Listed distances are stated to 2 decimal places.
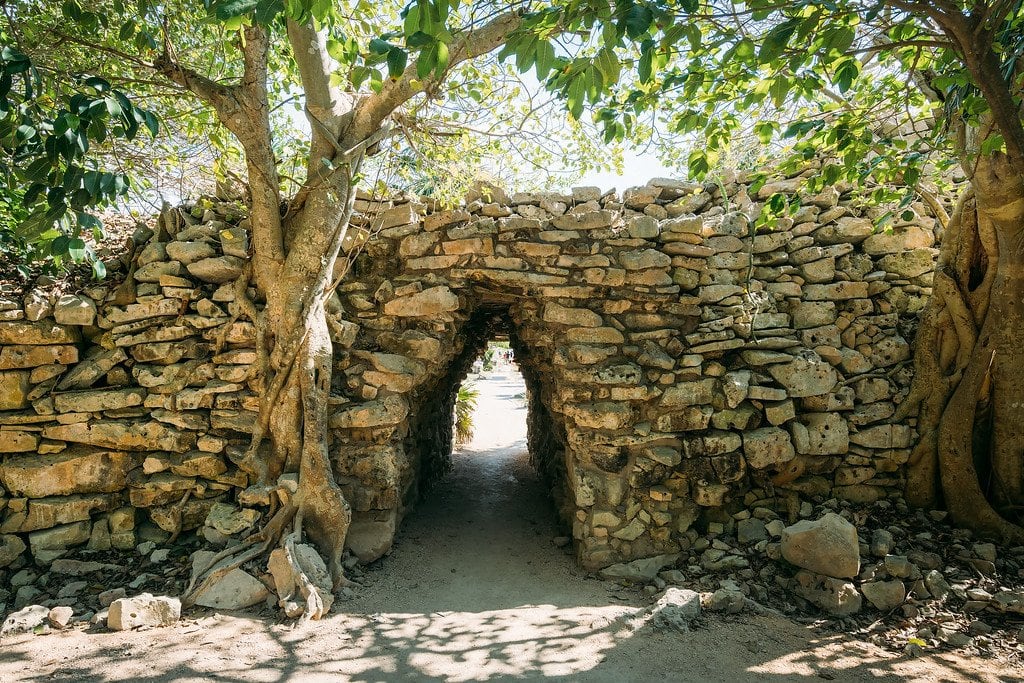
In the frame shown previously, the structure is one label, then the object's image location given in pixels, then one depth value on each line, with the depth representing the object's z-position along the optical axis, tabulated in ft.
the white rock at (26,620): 9.65
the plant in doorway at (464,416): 30.22
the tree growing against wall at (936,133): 6.86
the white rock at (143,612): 9.66
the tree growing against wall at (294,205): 11.68
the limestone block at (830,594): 10.59
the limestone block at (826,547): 10.89
